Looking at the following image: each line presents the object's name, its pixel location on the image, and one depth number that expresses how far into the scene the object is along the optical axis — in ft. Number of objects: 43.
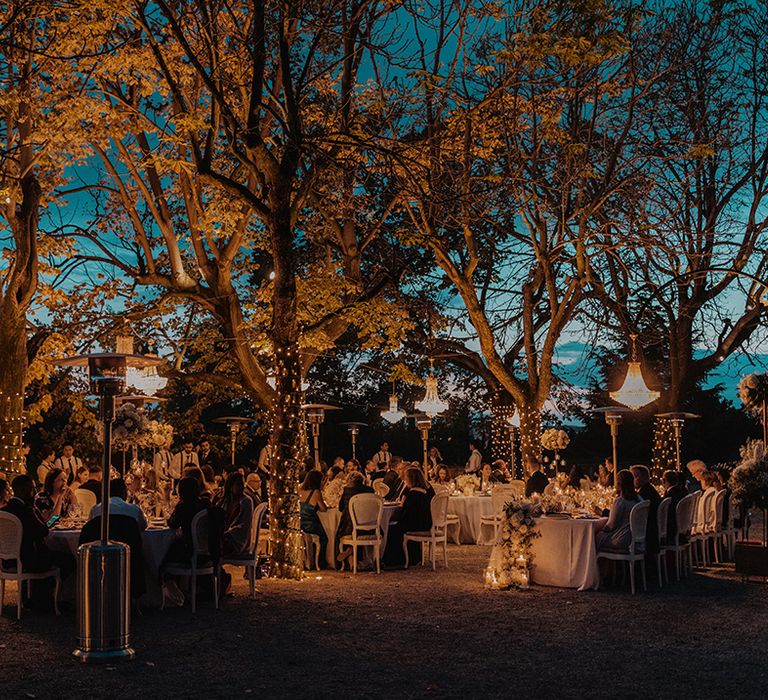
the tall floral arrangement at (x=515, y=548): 39.22
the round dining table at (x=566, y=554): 39.09
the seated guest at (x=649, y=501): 40.96
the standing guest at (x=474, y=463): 81.51
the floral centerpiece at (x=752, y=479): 40.01
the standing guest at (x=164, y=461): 71.72
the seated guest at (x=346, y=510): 46.09
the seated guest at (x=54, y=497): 39.93
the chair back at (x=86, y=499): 44.21
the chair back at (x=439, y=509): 47.47
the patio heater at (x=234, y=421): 77.20
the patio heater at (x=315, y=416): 67.11
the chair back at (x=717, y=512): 49.49
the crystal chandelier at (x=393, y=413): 88.26
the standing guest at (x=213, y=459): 91.63
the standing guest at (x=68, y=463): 64.25
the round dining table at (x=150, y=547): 34.55
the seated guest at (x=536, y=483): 52.60
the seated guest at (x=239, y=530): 36.86
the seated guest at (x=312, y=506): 46.55
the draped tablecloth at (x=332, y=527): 46.42
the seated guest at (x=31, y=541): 33.22
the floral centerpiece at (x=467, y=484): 62.08
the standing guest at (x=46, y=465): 61.52
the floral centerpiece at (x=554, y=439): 63.00
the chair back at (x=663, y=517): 41.83
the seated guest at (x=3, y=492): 40.42
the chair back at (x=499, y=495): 57.31
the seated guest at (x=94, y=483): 44.80
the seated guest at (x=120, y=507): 32.78
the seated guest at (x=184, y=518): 34.63
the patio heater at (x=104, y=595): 25.52
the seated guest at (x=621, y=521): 39.73
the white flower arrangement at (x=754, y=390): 44.45
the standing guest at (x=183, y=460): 77.56
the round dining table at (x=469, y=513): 60.44
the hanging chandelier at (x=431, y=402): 68.59
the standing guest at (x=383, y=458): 85.02
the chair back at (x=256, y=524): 37.37
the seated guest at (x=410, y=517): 47.34
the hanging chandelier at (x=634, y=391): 50.80
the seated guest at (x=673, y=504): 43.04
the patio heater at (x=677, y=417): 65.46
